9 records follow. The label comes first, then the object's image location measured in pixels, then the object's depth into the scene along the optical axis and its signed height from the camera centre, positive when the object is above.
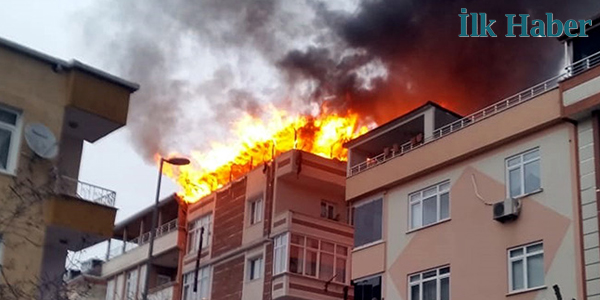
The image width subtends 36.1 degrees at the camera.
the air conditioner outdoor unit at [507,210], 22.89 +6.43
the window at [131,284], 42.47 +7.98
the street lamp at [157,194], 26.85 +7.88
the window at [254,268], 34.69 +7.26
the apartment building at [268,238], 33.06 +8.55
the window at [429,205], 25.74 +7.39
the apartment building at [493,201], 21.62 +7.07
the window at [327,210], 35.72 +9.68
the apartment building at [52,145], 18.25 +6.24
